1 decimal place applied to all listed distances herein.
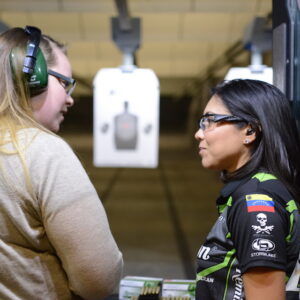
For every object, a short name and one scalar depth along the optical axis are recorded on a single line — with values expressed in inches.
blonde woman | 57.1
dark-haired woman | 58.9
